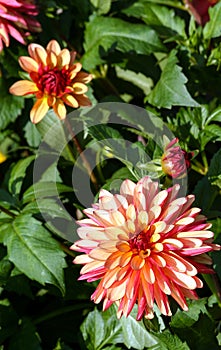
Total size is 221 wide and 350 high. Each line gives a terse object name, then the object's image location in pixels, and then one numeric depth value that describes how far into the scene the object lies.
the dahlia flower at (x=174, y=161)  0.93
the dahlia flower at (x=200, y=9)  1.21
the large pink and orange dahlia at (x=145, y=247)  0.88
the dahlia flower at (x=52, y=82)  1.01
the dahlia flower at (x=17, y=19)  1.08
